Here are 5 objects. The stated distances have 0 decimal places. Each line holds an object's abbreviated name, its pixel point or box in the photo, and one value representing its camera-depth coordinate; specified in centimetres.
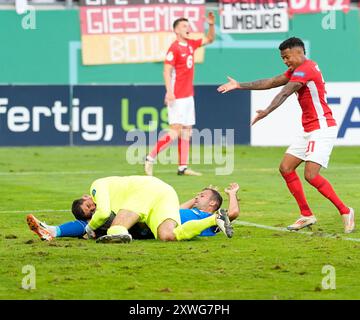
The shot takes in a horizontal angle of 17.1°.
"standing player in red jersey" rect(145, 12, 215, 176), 2123
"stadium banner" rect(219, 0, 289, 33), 3431
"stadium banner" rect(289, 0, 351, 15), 3534
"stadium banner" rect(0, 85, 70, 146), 2725
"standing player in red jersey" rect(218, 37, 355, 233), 1341
